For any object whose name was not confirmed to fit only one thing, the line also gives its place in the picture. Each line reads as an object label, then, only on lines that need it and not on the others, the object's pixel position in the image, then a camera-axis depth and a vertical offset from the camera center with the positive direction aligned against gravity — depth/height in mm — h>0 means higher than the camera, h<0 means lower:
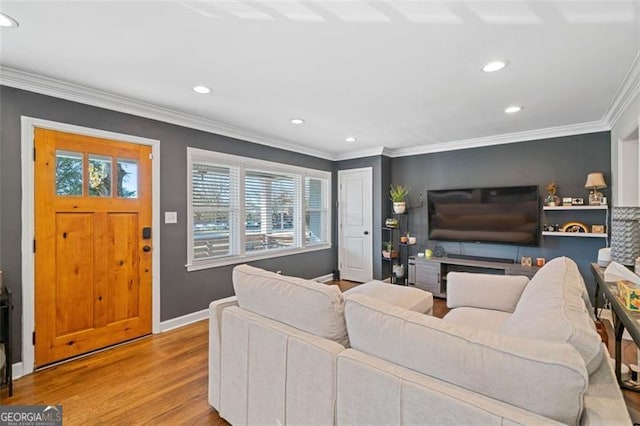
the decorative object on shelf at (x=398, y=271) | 5164 -1007
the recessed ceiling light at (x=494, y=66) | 2266 +1101
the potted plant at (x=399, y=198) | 5090 +231
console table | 1344 -515
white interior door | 5426 -232
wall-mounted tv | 4113 -57
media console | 4270 -864
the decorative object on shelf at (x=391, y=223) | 5160 -191
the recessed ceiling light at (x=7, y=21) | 1729 +1128
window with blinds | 3742 +55
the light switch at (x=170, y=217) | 3377 -39
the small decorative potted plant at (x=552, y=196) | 3980 +192
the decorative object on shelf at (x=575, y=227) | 3820 -213
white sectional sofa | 904 -582
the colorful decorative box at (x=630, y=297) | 1517 -445
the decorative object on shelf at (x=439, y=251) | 4832 -637
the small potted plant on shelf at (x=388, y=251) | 5156 -672
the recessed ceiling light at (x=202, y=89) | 2708 +1124
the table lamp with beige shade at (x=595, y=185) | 3564 +294
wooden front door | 2566 -272
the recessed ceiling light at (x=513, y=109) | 3217 +1096
